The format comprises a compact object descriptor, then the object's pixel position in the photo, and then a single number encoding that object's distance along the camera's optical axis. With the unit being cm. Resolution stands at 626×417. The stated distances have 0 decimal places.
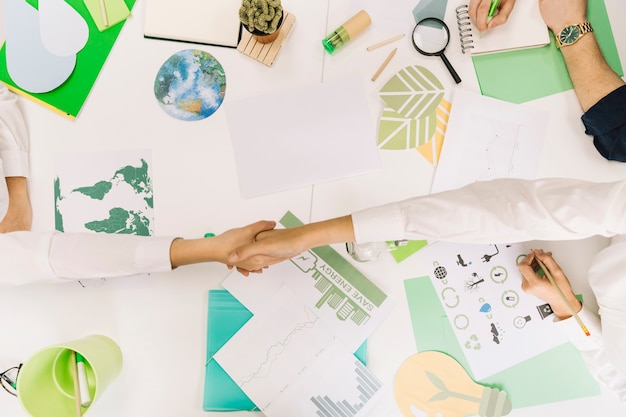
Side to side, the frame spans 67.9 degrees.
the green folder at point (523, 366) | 104
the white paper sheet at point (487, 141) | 109
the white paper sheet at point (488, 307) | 104
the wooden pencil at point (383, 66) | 111
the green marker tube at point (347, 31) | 109
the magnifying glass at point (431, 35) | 112
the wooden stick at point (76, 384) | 87
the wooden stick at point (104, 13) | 110
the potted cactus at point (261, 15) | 100
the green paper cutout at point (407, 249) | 106
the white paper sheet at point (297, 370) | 102
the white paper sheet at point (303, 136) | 108
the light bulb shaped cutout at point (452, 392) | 103
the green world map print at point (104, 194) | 107
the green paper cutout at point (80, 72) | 110
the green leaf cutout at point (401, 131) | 110
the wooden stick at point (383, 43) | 112
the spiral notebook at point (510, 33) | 112
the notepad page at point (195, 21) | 111
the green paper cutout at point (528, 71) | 112
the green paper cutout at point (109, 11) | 111
